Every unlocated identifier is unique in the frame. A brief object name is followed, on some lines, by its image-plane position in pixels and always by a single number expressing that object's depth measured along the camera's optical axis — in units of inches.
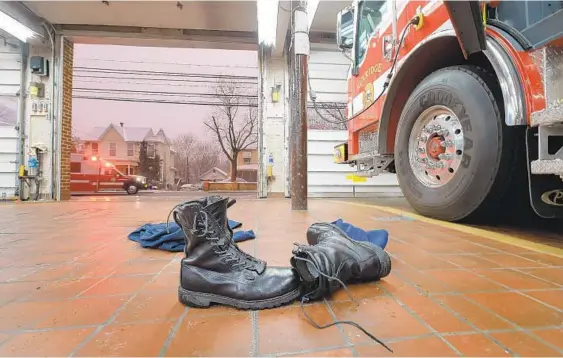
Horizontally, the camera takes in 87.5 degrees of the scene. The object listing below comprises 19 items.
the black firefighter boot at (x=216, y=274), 36.8
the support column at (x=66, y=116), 242.7
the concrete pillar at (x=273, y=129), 262.1
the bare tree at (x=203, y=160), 1433.3
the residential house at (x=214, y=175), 1576.6
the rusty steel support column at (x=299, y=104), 136.5
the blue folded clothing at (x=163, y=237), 66.7
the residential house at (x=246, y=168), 1384.0
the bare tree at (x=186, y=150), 1448.1
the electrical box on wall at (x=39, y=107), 238.8
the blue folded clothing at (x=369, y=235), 60.5
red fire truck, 60.9
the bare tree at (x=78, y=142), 1179.9
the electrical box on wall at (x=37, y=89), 235.1
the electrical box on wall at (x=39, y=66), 234.7
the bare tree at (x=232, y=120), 746.8
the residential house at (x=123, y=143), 1300.4
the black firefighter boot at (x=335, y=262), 37.7
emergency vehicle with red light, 502.9
